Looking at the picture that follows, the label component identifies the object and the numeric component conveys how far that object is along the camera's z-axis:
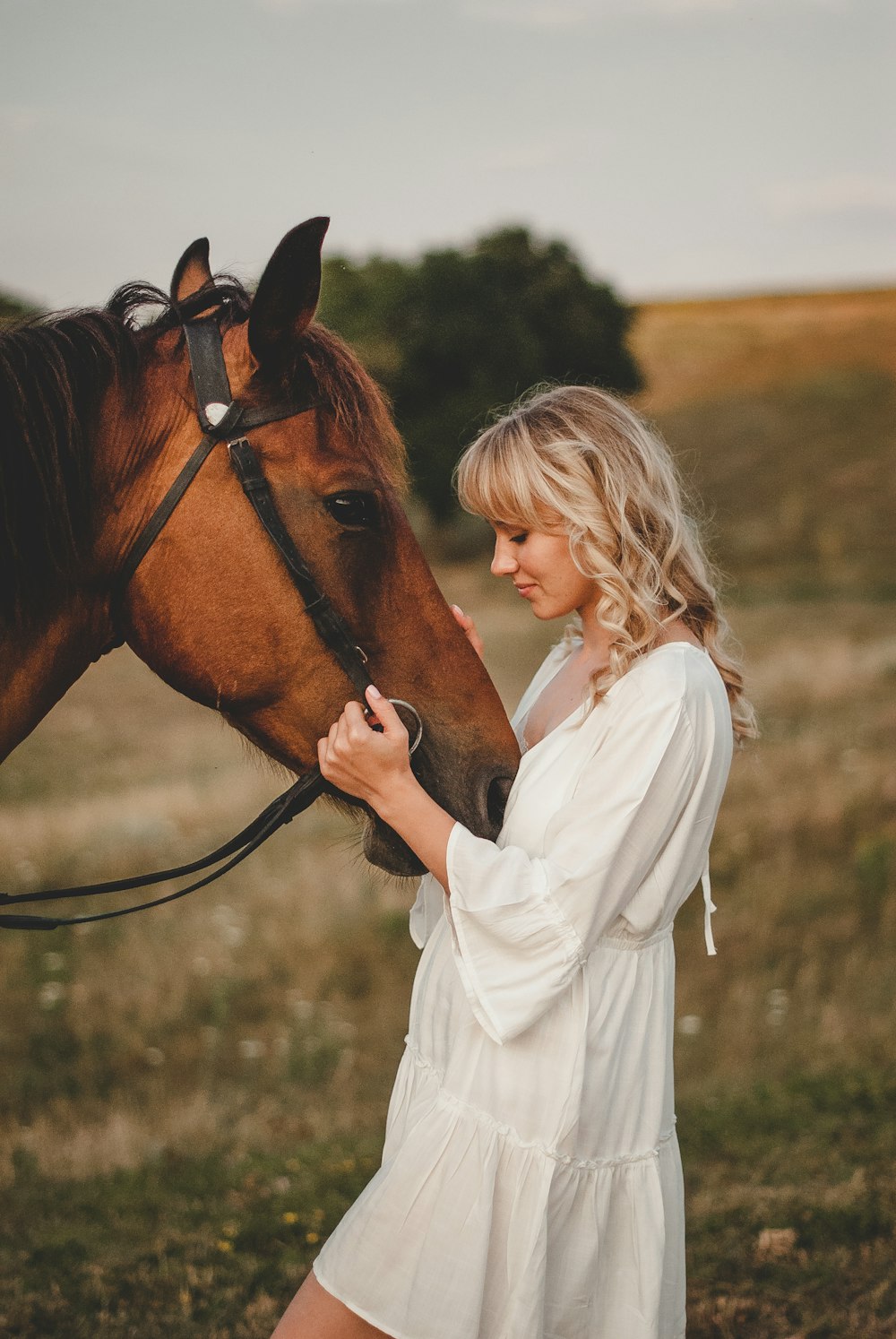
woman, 2.06
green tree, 31.48
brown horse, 2.23
